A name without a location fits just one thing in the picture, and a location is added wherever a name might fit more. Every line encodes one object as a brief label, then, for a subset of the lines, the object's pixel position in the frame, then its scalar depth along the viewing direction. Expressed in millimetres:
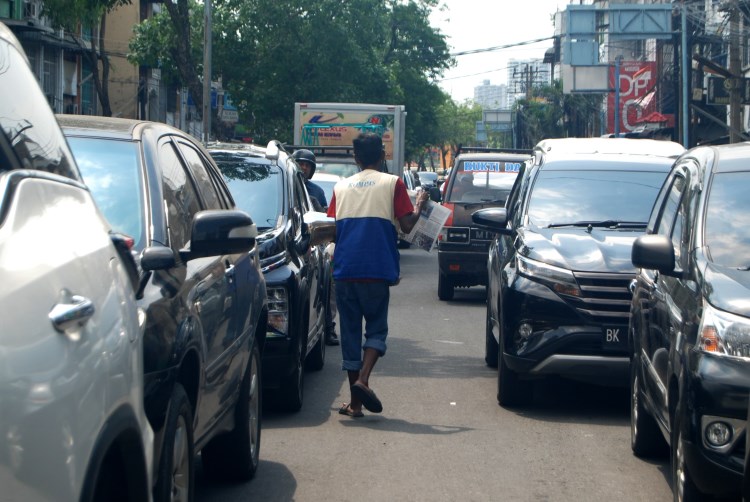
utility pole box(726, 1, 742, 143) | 27650
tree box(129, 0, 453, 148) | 34469
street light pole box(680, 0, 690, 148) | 33969
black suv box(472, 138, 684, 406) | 7898
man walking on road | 8000
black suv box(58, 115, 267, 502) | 4070
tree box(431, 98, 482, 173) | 138875
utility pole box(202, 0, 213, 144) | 29802
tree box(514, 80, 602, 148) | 70994
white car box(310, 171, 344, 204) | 18055
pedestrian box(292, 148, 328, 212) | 13091
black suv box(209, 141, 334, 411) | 7855
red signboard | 52559
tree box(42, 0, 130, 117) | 22609
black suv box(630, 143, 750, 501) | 4715
